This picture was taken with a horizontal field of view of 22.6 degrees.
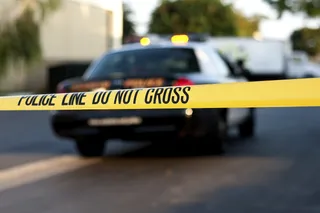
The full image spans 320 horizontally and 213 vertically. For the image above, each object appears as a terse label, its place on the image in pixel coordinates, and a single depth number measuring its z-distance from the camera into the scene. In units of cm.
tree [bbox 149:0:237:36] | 6431
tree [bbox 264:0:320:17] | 2390
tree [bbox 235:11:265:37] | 7867
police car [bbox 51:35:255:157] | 967
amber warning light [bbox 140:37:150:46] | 1376
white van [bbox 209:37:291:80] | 3666
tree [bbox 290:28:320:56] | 10350
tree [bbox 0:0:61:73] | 3073
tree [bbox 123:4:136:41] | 5925
